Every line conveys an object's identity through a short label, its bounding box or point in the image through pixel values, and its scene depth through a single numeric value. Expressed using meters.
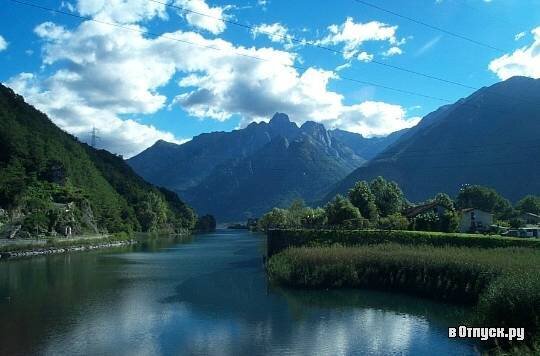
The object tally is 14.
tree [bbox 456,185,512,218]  133.25
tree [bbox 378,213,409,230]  71.88
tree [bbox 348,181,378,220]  90.94
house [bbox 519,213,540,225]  113.66
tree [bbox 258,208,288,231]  143.38
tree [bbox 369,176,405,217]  100.00
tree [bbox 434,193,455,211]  119.54
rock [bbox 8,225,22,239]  96.42
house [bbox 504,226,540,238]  63.72
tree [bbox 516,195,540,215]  131.26
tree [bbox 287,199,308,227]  124.19
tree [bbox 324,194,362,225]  80.38
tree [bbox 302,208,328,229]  92.10
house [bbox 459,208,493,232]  90.91
